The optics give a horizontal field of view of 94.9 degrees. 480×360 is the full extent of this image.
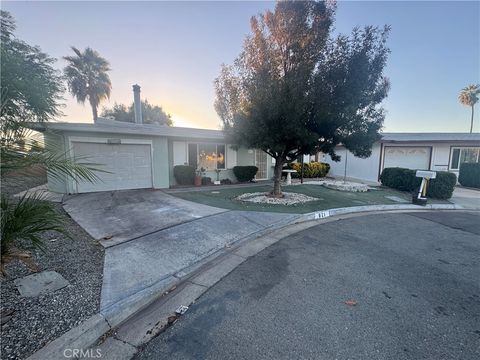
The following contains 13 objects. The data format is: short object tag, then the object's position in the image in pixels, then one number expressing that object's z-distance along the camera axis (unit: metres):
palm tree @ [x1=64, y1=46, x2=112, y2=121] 18.75
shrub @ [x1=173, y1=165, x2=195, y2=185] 11.46
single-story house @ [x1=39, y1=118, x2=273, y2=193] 8.90
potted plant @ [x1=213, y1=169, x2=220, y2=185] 12.88
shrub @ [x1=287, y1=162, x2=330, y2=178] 16.25
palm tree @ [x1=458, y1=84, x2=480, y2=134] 31.96
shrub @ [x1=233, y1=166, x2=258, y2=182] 13.50
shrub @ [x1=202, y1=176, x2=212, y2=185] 12.40
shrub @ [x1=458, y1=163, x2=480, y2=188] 13.20
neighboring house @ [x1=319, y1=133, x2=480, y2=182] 14.46
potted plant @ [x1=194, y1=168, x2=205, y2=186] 12.02
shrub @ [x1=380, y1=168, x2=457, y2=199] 9.69
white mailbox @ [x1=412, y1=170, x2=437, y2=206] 8.67
